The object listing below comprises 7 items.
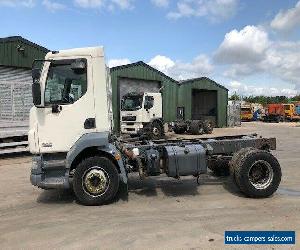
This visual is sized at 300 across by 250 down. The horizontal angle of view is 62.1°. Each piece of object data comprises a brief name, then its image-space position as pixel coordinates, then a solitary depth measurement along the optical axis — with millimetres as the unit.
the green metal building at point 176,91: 18495
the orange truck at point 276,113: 34648
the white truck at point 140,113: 15450
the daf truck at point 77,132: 5041
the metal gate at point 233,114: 25991
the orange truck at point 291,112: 35035
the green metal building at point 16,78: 11264
